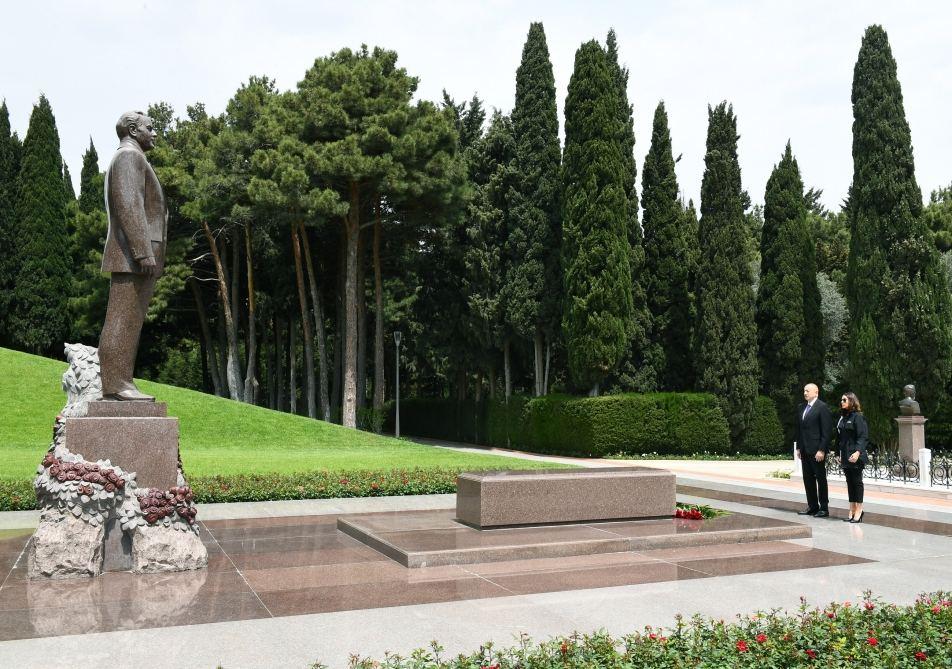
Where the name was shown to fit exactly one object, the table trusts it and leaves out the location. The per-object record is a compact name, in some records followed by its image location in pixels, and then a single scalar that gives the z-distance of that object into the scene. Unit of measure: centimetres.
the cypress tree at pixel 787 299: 2686
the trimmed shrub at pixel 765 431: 2614
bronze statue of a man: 711
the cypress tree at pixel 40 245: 4006
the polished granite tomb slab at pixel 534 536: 720
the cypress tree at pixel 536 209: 2825
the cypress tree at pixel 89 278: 3638
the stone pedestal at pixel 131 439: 684
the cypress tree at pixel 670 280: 2780
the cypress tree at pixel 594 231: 2489
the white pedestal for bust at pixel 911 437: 1725
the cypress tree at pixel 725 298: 2594
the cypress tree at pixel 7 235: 4034
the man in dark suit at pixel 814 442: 1004
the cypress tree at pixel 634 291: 2650
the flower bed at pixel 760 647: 403
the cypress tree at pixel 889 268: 2233
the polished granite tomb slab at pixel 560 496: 814
